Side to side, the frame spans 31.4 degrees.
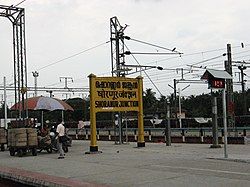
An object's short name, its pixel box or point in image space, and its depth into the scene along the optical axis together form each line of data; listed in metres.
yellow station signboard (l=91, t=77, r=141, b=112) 21.55
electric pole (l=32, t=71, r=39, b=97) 63.04
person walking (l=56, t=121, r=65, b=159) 18.34
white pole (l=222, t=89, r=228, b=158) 15.34
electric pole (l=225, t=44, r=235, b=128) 30.32
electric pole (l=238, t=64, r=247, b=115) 45.65
